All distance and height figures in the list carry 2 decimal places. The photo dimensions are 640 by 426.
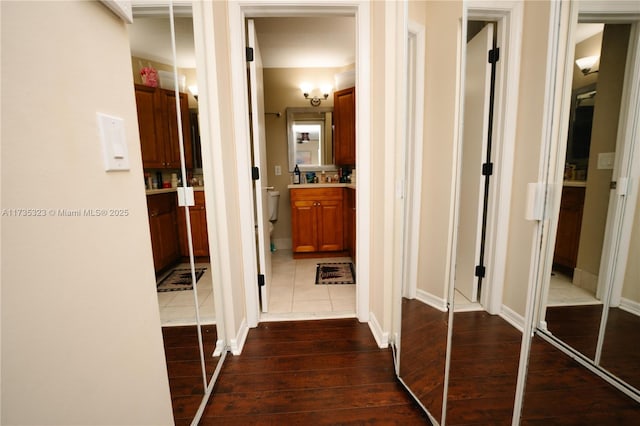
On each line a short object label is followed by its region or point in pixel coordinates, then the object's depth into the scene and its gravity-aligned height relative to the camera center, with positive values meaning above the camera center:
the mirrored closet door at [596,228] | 0.66 -0.19
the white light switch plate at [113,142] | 0.57 +0.07
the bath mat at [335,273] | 2.65 -1.15
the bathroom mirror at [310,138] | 3.70 +0.44
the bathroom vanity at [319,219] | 3.20 -0.63
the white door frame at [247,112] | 1.61 +0.37
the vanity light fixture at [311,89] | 3.64 +1.08
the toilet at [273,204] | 3.56 -0.48
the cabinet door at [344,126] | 3.35 +0.57
